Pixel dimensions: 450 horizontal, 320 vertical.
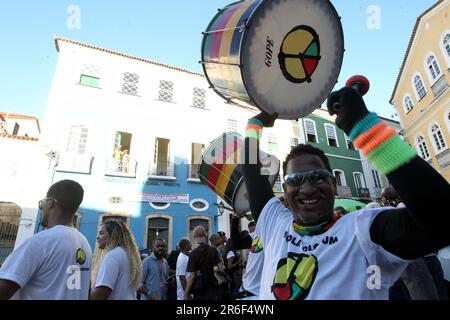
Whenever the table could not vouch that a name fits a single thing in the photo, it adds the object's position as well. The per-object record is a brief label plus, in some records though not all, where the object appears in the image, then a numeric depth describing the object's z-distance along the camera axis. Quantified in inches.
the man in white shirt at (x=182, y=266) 216.0
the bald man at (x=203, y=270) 185.2
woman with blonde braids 108.8
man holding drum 32.4
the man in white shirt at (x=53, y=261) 75.2
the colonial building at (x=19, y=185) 471.5
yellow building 574.6
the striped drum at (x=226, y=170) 137.3
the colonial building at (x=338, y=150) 850.8
